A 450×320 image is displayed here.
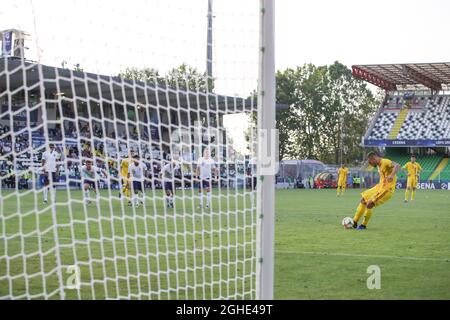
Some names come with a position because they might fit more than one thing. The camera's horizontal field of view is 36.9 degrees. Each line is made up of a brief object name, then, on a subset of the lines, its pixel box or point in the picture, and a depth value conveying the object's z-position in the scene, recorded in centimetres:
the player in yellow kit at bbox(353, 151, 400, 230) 1363
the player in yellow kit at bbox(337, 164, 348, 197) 3380
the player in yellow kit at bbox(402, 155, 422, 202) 2685
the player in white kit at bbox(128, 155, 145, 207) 1456
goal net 574
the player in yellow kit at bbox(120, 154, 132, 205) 1464
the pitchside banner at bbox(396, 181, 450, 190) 4638
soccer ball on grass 1392
